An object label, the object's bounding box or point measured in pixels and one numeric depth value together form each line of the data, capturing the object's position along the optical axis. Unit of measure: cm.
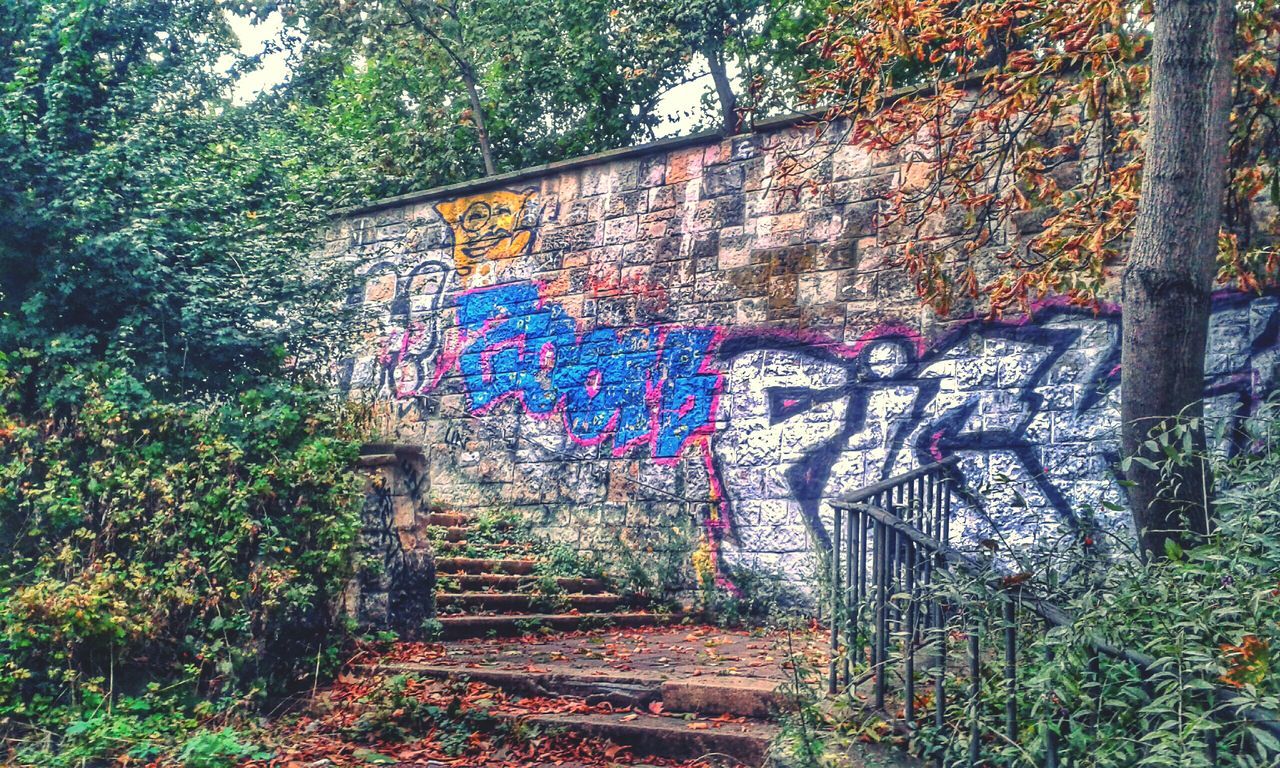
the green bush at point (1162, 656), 268
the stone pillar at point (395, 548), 679
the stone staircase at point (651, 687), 508
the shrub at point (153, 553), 565
